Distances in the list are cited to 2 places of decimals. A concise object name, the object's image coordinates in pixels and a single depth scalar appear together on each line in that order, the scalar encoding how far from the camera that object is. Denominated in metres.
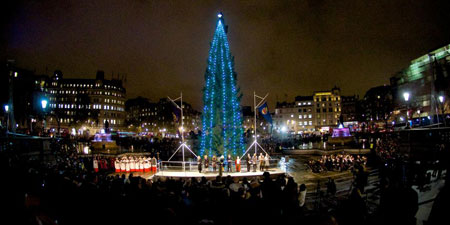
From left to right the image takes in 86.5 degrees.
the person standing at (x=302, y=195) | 10.10
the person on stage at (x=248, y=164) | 20.33
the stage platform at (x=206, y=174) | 18.78
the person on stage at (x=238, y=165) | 19.98
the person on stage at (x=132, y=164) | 22.55
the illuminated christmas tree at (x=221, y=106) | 22.77
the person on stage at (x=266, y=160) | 20.38
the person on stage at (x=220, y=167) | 18.33
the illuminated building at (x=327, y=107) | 112.38
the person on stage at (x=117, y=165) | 22.62
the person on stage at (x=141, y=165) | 22.38
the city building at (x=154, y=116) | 125.62
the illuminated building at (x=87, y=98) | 108.62
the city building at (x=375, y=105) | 56.84
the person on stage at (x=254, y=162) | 20.06
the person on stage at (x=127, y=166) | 22.52
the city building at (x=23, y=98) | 36.66
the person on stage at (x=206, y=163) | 20.55
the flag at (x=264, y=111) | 19.38
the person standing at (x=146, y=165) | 22.50
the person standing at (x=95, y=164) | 22.66
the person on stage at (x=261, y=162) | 20.56
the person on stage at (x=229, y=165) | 20.09
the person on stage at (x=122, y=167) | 22.59
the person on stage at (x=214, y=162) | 20.03
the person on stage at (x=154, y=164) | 22.47
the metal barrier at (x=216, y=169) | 20.17
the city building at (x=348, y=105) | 115.59
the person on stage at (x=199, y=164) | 19.77
